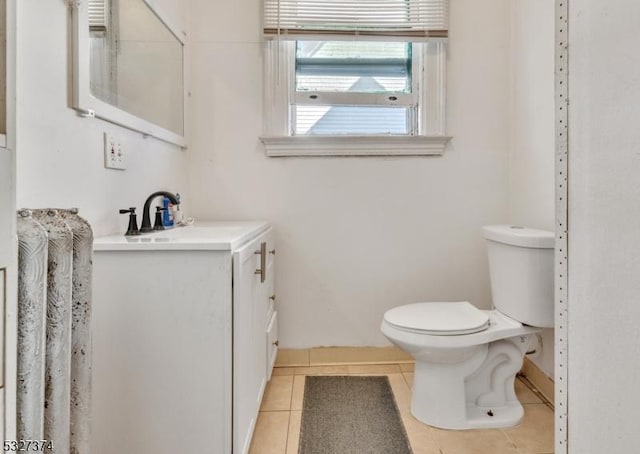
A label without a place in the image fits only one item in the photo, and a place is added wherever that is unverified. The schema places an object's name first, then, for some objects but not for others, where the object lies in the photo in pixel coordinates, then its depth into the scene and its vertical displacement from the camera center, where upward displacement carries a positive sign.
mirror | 1.09 +0.57
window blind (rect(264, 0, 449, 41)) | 1.95 +1.10
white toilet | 1.43 -0.48
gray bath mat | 1.36 -0.84
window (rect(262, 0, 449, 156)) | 1.96 +0.81
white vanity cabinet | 0.99 -0.35
